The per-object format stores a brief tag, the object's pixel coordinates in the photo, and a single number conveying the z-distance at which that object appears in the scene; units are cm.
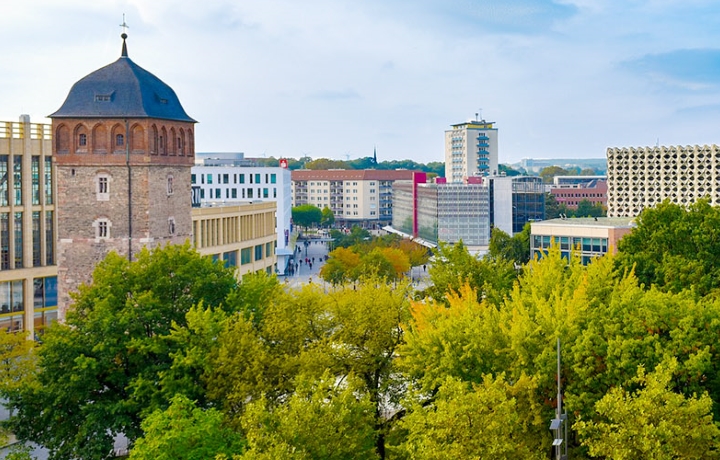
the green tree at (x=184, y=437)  2988
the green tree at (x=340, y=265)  9938
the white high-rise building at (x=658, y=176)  11388
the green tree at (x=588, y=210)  18088
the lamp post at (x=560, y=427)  2803
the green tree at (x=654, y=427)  2681
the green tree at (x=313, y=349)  3428
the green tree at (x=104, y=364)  3594
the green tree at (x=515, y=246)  9625
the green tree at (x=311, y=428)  2759
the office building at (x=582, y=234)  8212
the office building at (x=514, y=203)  13075
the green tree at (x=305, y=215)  19212
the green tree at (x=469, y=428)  2716
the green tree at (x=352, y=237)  14370
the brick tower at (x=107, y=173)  5028
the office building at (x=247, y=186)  12900
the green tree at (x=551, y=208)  15412
